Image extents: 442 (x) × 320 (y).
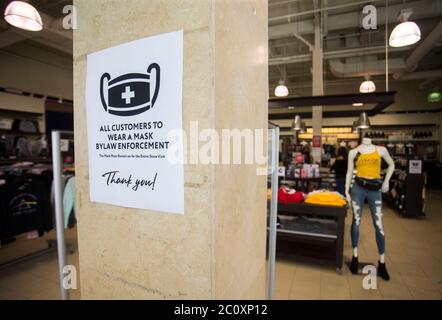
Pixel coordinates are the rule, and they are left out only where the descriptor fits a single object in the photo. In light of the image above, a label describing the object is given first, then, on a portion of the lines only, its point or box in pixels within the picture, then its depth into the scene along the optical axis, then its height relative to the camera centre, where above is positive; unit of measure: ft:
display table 10.46 -3.50
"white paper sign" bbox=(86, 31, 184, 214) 2.78 +0.38
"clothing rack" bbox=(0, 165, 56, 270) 10.36 -4.37
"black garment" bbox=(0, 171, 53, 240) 9.93 -2.08
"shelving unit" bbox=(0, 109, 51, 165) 19.63 +1.19
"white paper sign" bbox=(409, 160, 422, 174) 18.85 -1.12
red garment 11.53 -1.99
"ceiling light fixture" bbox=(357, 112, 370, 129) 21.06 +2.56
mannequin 10.19 -1.50
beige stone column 2.66 -0.43
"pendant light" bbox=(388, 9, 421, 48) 11.43 +5.39
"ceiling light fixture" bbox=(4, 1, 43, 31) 9.71 +5.38
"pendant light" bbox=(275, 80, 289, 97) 20.86 +5.06
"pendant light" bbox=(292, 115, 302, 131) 24.89 +2.88
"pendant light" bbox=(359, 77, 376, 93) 18.75 +4.79
